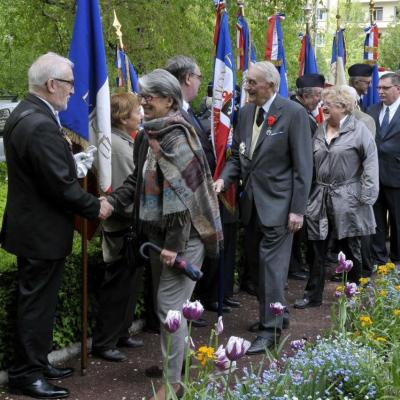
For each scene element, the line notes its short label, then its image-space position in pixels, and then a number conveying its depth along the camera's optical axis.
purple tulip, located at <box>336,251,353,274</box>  4.84
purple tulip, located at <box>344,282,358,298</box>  4.45
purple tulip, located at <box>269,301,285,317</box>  4.09
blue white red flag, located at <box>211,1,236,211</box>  6.31
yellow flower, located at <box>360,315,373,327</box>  4.55
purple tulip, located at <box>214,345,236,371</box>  3.10
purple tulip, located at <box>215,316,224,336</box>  3.49
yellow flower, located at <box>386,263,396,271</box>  5.72
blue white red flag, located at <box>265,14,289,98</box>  8.90
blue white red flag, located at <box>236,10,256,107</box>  7.69
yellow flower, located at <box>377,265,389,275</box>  5.49
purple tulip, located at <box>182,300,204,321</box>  3.21
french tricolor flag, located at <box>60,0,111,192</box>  5.04
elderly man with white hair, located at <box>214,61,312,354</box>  5.48
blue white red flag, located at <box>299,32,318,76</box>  9.88
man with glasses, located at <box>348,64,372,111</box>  8.88
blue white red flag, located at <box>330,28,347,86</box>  9.81
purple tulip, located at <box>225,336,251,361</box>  3.01
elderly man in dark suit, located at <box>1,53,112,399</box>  4.34
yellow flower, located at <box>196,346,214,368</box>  3.14
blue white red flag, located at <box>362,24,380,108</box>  10.19
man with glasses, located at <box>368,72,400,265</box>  8.30
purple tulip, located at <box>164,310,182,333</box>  3.11
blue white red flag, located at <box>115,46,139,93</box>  8.30
